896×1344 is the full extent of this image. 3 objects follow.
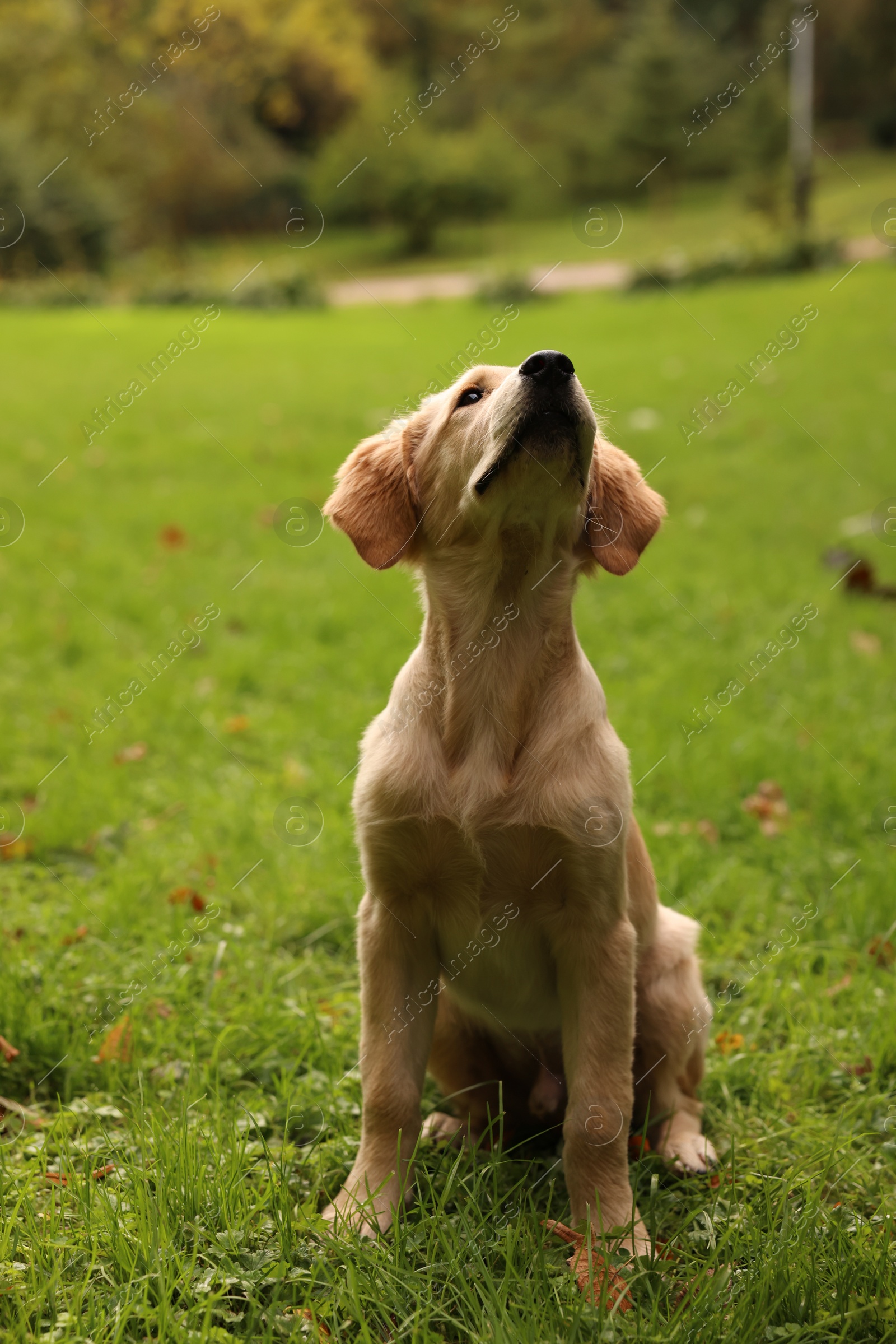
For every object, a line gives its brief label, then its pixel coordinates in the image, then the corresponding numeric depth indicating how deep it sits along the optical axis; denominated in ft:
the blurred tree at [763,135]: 84.48
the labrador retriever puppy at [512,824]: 7.57
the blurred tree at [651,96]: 97.35
